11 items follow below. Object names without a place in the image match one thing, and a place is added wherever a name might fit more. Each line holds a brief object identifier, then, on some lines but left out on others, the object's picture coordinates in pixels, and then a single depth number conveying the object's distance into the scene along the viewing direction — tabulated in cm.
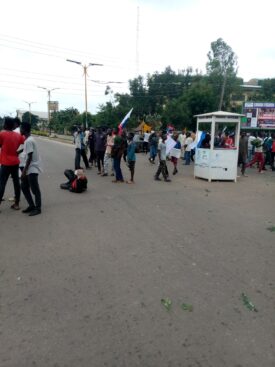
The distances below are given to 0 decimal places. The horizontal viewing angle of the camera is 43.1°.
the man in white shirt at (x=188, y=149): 1761
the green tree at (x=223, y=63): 5106
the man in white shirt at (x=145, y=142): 2480
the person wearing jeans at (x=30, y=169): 668
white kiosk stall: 1203
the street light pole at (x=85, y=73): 3409
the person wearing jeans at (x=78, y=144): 1255
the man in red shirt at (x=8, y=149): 688
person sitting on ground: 941
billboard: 2619
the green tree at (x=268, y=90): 5975
